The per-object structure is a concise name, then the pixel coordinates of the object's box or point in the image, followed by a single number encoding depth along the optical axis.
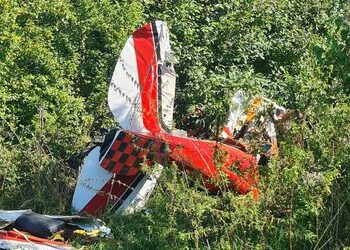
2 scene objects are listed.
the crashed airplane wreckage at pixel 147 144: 5.52
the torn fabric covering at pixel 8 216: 5.64
